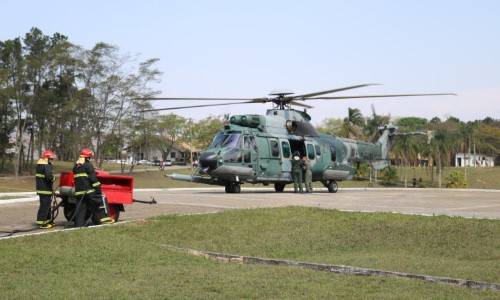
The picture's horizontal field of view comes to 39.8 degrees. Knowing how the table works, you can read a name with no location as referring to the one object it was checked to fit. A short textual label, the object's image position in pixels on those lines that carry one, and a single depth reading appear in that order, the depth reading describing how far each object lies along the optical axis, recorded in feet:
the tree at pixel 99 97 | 231.91
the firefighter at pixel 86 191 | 50.29
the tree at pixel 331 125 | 420.77
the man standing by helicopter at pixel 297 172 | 97.55
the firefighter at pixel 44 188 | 51.44
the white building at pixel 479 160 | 450.71
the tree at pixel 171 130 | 291.58
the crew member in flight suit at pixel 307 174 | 99.09
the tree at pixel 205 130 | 363.15
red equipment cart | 52.70
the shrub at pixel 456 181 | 220.66
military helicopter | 90.84
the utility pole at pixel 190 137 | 355.56
